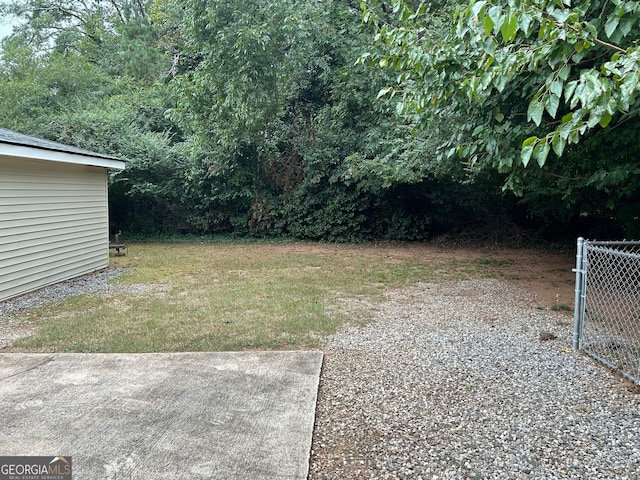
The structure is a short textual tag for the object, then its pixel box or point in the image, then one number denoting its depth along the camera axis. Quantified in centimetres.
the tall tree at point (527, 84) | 224
